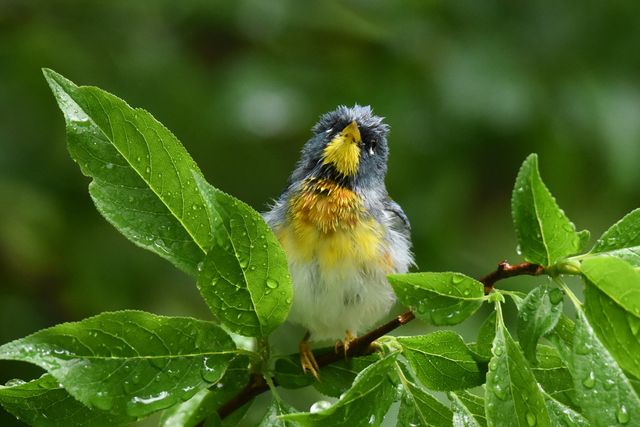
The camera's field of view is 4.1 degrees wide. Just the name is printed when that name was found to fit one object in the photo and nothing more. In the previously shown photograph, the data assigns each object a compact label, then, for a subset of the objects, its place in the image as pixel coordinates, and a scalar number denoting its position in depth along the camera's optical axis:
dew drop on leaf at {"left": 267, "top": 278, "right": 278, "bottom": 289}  2.53
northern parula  2.69
